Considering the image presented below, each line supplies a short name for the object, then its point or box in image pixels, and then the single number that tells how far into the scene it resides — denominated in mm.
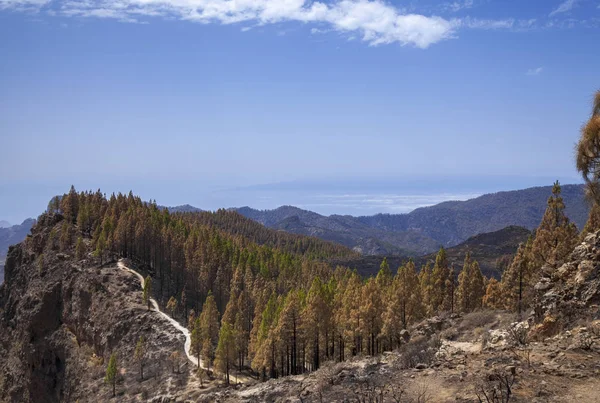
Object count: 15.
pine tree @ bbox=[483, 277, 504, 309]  55000
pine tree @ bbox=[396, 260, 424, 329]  55969
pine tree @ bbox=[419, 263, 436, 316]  60331
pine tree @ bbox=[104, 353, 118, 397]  67312
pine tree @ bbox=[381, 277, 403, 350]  52594
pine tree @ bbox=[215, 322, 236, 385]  58906
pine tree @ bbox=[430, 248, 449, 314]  62188
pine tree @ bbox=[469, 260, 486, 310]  59906
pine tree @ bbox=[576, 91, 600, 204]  24719
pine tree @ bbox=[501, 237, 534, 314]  51578
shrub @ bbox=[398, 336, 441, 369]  24569
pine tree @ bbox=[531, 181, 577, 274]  43219
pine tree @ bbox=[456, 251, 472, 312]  59969
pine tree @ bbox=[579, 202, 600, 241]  39719
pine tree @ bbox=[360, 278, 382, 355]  54531
